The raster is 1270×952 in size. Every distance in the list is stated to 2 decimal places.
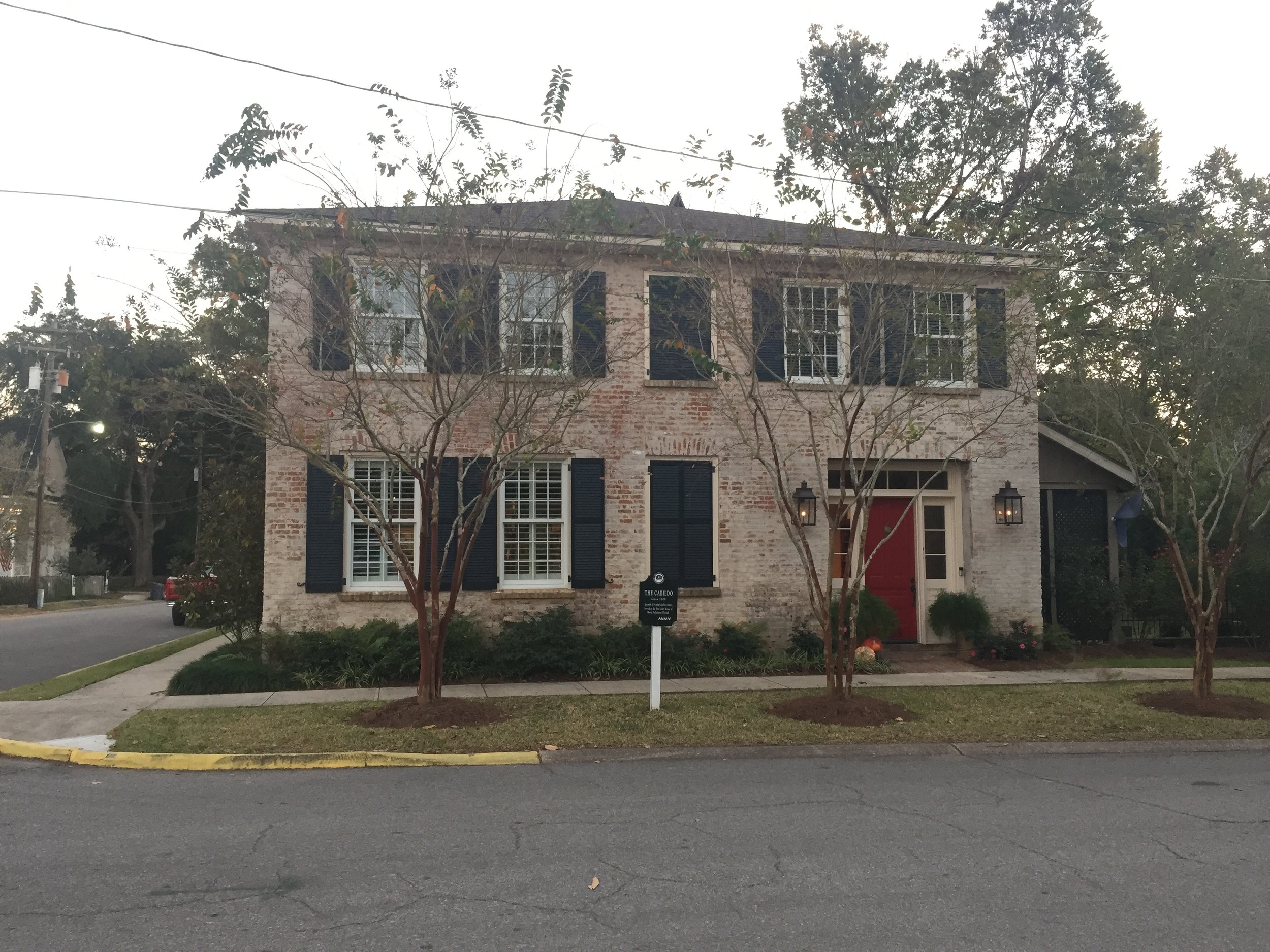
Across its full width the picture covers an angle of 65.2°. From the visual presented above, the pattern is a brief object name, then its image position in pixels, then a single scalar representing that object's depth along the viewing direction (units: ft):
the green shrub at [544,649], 40.24
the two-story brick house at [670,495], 41.34
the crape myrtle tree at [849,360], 33.40
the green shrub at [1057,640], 47.06
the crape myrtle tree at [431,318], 31.30
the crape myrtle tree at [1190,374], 33.50
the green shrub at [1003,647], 45.39
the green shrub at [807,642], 43.78
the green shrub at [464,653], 40.11
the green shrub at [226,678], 37.52
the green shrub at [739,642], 43.24
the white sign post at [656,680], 32.37
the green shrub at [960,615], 45.68
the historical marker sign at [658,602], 33.50
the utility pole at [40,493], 114.83
